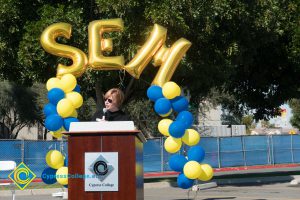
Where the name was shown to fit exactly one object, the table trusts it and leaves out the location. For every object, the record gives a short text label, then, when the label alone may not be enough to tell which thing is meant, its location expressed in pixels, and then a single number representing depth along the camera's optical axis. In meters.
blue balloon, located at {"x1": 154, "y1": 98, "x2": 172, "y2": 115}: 13.91
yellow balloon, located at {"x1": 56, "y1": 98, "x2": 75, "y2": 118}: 13.55
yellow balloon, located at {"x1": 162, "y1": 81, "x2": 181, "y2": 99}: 13.77
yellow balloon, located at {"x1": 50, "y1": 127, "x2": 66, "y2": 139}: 13.89
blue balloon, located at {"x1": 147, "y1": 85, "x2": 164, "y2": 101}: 14.03
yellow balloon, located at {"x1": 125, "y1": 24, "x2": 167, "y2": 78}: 14.06
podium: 9.58
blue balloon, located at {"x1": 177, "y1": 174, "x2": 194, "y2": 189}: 14.08
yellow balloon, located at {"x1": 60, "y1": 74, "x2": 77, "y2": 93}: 13.99
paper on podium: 9.72
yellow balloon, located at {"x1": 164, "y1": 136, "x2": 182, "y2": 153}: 13.97
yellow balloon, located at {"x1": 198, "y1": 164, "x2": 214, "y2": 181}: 14.19
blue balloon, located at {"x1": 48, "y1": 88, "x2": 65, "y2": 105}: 13.92
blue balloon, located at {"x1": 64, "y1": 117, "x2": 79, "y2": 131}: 13.58
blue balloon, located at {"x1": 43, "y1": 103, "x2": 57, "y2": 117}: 14.14
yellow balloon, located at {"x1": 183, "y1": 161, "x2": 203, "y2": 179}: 13.84
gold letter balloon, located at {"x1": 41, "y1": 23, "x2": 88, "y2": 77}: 14.18
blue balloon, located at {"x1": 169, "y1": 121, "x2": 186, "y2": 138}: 13.66
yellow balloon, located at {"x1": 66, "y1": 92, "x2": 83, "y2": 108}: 13.91
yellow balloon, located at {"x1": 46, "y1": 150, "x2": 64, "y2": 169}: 13.40
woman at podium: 10.87
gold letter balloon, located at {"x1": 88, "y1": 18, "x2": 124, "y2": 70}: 13.77
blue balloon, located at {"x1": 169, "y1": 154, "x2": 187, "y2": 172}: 14.38
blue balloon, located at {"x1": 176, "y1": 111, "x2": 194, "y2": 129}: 13.82
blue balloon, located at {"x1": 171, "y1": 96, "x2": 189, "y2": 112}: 14.10
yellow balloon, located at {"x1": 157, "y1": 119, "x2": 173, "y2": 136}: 14.17
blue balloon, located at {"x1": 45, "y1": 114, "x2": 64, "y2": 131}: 13.65
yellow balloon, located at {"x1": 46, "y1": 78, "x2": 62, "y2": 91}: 14.14
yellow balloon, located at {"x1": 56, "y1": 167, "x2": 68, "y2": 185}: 12.88
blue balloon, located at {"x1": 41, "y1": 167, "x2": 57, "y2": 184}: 13.59
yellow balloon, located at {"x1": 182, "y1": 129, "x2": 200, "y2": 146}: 13.99
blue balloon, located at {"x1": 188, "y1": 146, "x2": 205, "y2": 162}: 14.20
